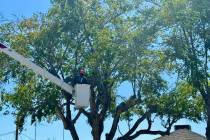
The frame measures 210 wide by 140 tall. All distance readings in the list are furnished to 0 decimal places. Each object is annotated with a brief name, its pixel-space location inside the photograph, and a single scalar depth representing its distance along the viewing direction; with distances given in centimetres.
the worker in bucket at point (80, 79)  1071
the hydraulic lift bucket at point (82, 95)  1014
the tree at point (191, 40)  2197
